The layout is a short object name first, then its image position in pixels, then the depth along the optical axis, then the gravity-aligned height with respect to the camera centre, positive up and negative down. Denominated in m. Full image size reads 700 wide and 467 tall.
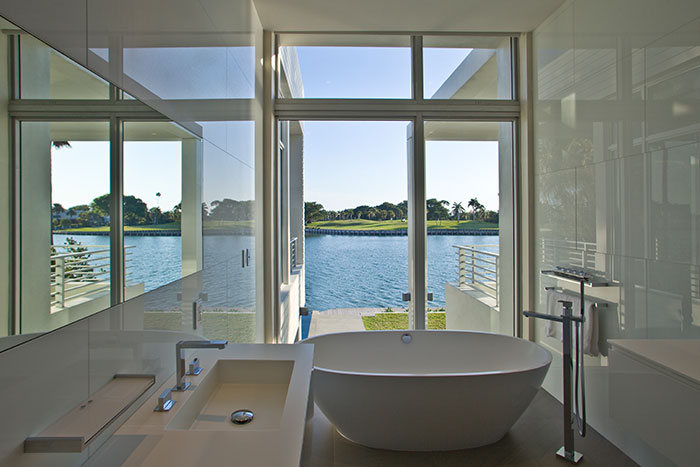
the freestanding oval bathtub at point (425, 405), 2.41 -1.03
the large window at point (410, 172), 3.80 +0.58
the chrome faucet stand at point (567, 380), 2.55 -0.95
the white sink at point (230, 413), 1.05 -0.56
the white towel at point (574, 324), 2.79 -0.63
